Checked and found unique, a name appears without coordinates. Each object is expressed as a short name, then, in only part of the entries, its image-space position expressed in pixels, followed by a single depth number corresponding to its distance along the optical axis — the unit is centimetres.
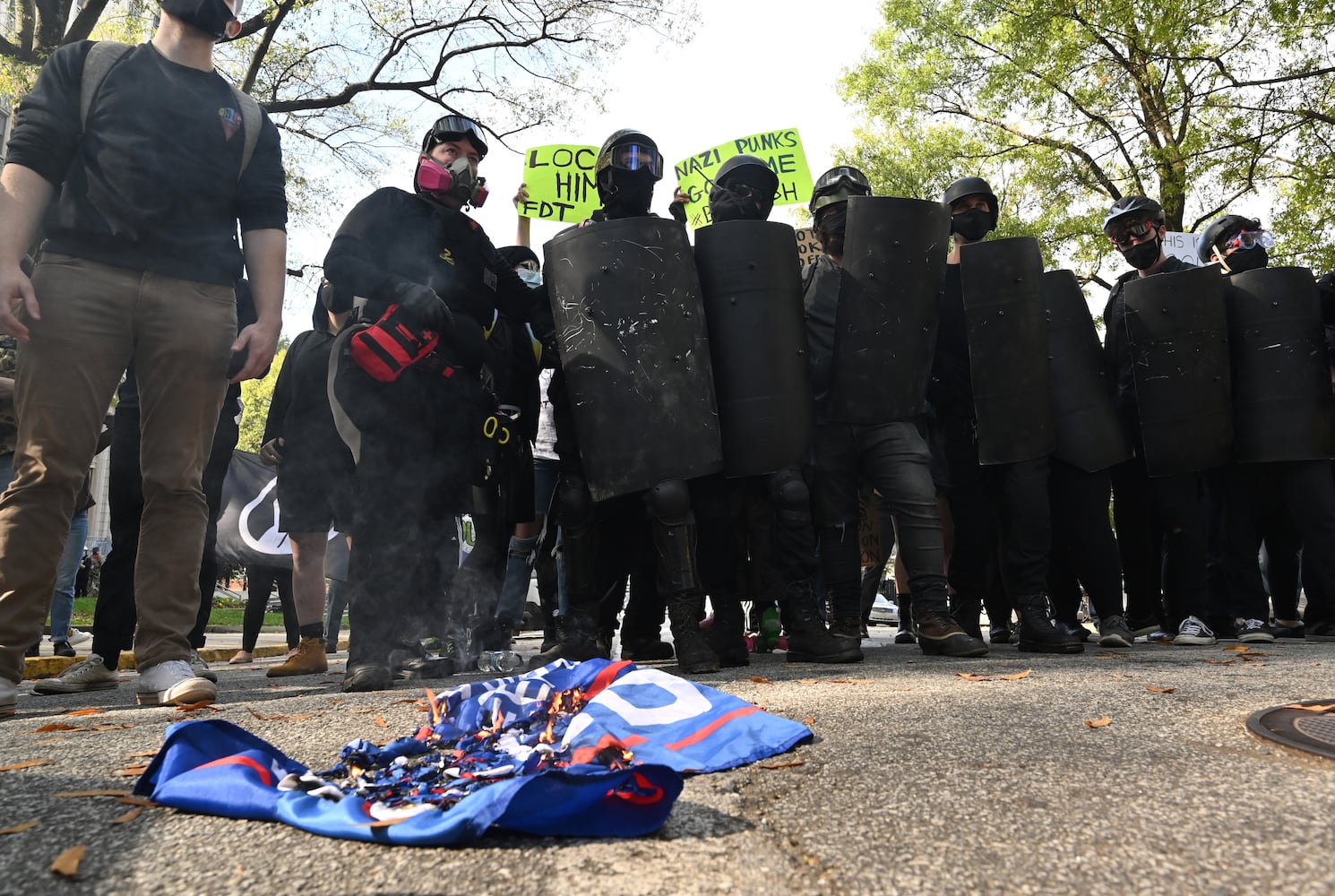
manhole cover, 184
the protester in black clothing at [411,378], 338
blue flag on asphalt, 138
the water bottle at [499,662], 382
